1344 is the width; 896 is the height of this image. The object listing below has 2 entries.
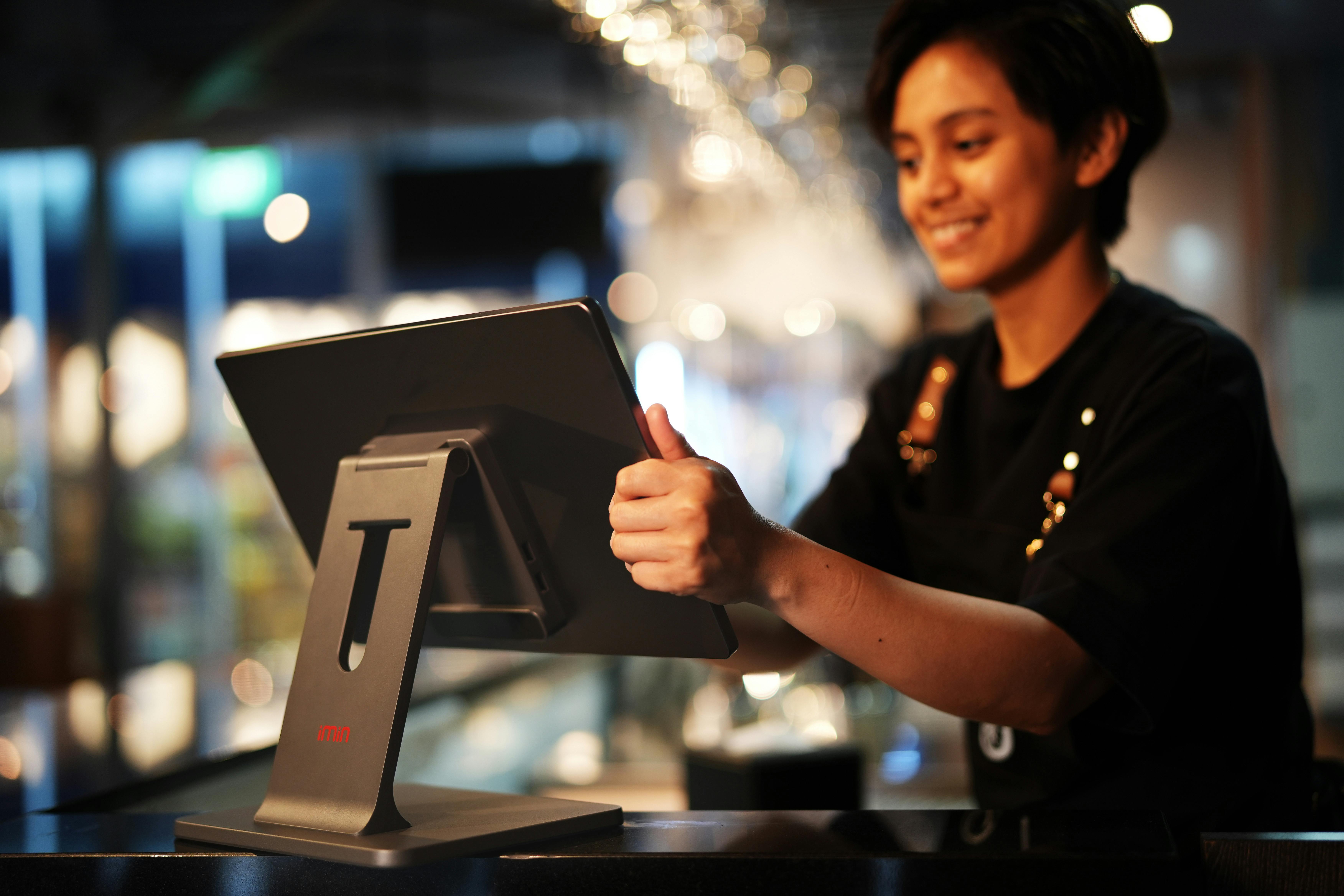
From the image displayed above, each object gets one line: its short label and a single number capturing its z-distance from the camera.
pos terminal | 0.89
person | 0.97
